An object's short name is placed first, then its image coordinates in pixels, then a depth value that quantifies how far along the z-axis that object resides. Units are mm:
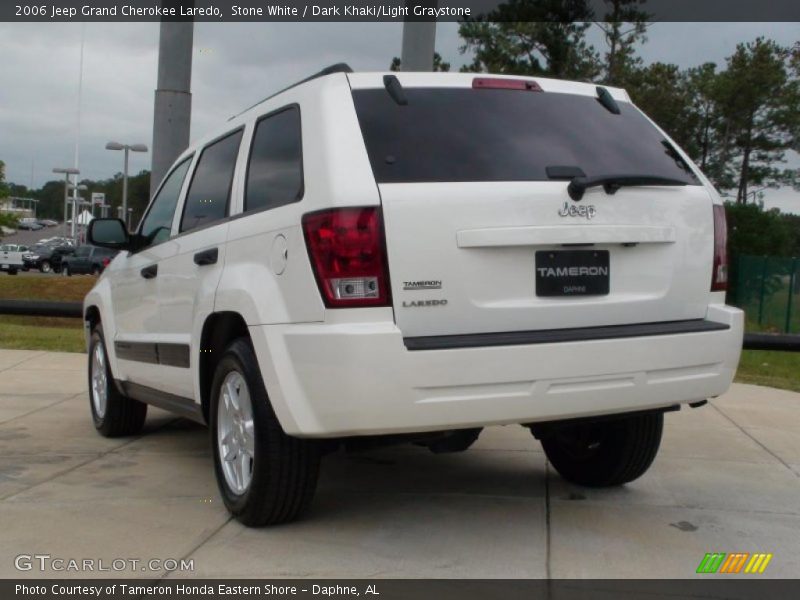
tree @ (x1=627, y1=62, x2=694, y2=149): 38438
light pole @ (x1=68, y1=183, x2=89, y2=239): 72438
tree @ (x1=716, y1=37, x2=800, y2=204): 40750
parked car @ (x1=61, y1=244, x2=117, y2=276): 51562
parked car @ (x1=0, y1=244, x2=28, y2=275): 56125
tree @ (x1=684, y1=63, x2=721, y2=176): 43062
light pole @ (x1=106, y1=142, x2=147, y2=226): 38669
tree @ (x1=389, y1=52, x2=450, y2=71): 32844
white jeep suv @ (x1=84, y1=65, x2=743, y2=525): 4113
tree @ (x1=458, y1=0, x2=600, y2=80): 32500
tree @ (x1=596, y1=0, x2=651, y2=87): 35375
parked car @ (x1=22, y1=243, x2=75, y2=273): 58812
